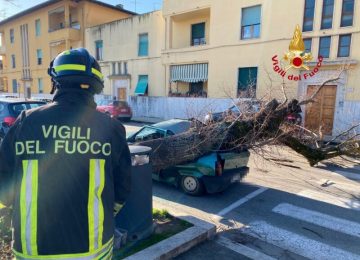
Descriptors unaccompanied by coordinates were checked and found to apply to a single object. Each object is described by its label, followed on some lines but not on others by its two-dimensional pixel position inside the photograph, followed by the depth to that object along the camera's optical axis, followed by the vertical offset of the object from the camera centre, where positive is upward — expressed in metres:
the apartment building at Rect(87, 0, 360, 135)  12.80 +2.26
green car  5.18 -1.49
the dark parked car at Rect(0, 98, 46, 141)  8.19 -0.66
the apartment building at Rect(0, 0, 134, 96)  25.72 +5.30
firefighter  1.53 -0.45
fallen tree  5.39 -0.91
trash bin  3.43 -1.38
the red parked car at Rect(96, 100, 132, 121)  18.33 -1.18
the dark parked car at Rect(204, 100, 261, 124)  5.84 -0.38
